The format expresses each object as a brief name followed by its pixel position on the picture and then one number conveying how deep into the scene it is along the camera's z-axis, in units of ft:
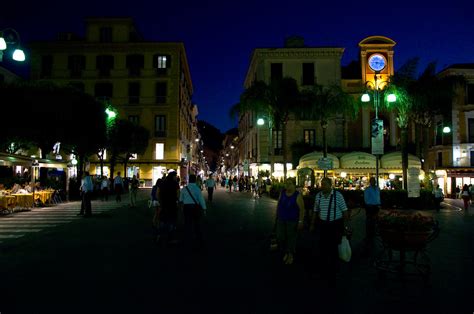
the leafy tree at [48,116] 95.76
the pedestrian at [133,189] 80.28
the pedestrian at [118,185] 94.50
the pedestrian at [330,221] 24.89
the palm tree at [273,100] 109.09
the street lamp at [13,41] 40.65
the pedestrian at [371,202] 39.43
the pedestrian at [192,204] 35.09
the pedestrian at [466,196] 75.31
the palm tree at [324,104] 107.65
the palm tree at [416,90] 86.07
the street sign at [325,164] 71.58
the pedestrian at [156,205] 37.81
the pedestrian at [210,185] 93.83
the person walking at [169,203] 37.01
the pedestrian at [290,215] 28.84
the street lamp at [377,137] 53.78
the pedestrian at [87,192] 59.12
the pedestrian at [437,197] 76.13
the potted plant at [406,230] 23.18
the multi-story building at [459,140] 131.03
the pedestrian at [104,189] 102.90
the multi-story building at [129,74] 185.47
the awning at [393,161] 95.35
